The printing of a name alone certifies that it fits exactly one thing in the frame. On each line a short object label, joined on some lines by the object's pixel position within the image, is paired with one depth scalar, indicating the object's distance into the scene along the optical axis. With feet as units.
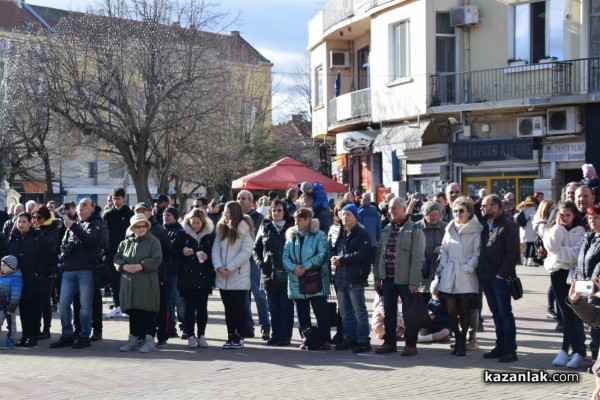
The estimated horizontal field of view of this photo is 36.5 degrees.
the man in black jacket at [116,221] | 46.55
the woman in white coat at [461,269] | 36.06
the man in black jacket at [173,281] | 43.40
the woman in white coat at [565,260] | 33.50
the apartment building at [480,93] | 81.66
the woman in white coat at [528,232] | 76.69
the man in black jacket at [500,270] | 34.88
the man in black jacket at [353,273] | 37.88
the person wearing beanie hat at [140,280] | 38.83
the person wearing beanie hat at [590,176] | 49.47
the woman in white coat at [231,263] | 39.83
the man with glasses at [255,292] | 43.32
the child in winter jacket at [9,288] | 40.88
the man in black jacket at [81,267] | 40.78
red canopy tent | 73.51
